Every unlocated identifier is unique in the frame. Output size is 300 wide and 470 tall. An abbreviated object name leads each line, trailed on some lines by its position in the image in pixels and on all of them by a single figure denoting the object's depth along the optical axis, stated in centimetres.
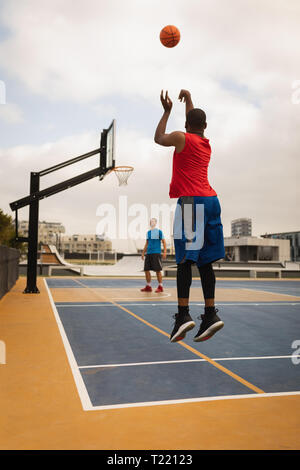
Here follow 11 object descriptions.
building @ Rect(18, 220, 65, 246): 15208
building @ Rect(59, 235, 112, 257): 16062
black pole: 1255
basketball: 407
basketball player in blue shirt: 1242
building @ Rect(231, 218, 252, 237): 18925
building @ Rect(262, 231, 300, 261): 7638
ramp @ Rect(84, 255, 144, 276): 2953
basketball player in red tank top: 308
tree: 6266
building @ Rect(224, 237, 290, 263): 6588
